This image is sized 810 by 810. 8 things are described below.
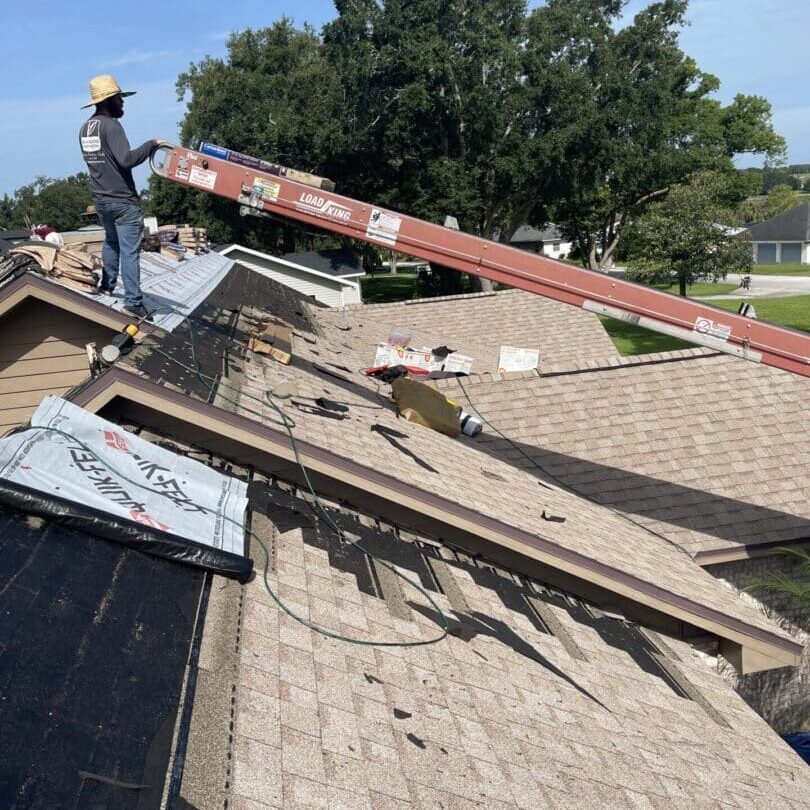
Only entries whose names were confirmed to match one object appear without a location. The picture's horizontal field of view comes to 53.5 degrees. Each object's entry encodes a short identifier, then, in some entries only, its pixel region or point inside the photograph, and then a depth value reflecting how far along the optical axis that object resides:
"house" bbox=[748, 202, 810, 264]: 77.94
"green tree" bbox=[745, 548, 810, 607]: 10.91
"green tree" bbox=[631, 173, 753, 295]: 32.50
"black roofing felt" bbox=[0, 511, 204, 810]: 3.15
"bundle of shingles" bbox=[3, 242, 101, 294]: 7.82
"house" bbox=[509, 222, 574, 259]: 84.88
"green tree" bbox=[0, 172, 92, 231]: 99.69
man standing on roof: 7.67
